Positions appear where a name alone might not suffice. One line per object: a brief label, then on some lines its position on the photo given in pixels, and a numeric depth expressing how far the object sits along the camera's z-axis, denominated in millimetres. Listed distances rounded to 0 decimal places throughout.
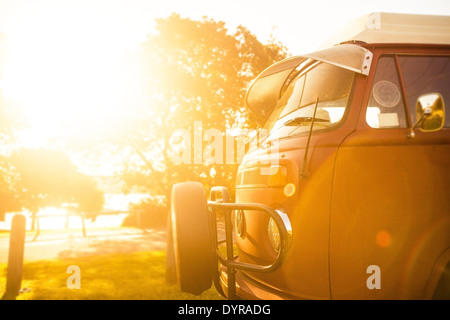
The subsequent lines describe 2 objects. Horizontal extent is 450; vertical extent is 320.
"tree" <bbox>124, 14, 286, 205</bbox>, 6020
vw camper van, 2072
